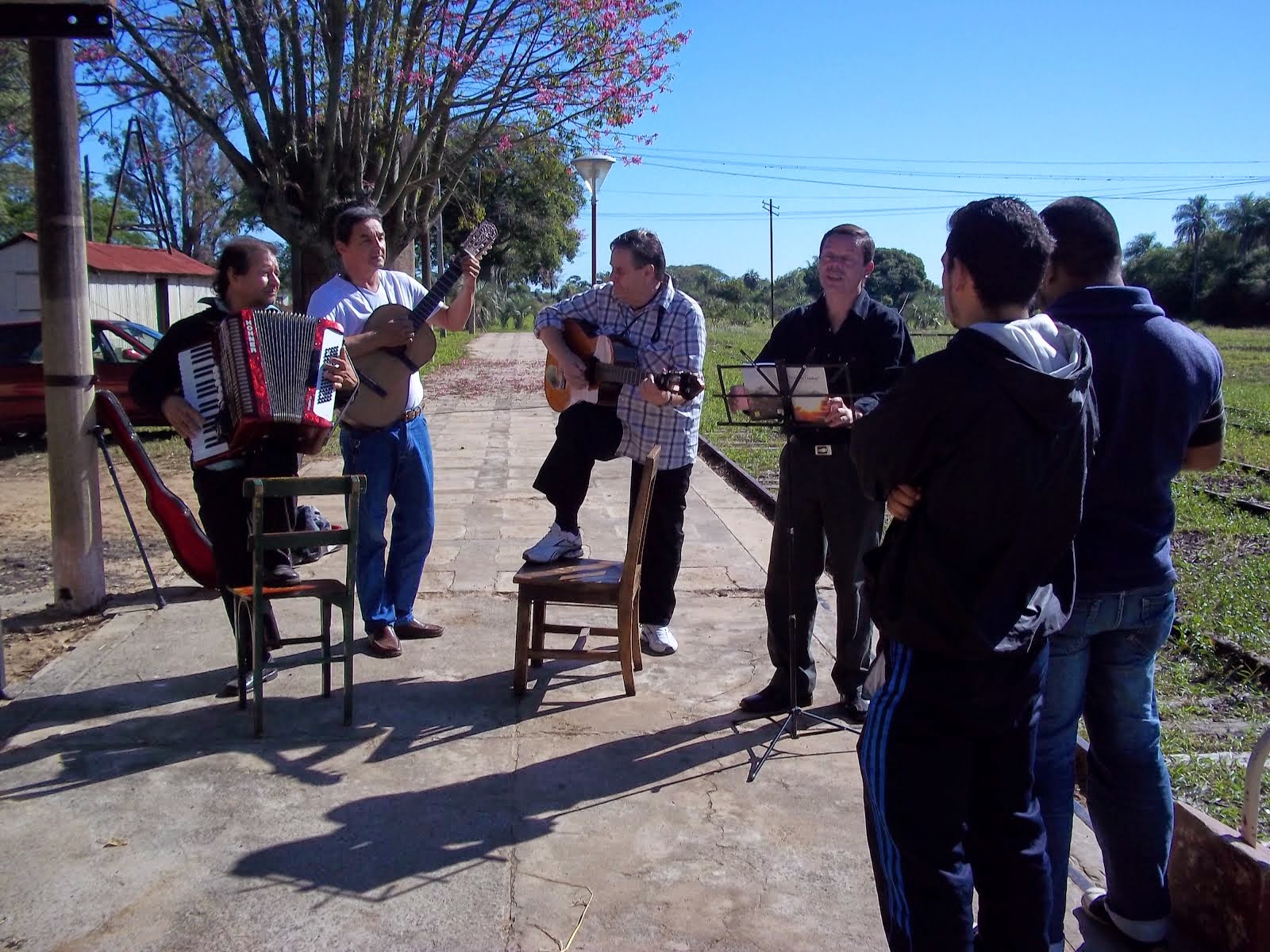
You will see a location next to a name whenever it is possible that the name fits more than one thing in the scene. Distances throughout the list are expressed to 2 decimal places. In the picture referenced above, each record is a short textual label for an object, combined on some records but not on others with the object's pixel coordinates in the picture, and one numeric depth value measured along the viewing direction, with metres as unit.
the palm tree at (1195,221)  76.28
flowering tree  15.51
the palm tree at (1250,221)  72.12
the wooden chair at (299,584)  4.22
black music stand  3.92
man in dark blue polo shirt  2.65
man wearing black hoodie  2.21
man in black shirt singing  4.29
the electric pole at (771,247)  63.97
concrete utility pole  5.61
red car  12.41
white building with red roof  26.52
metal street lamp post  16.09
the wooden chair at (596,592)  4.68
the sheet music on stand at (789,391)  3.90
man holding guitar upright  5.01
